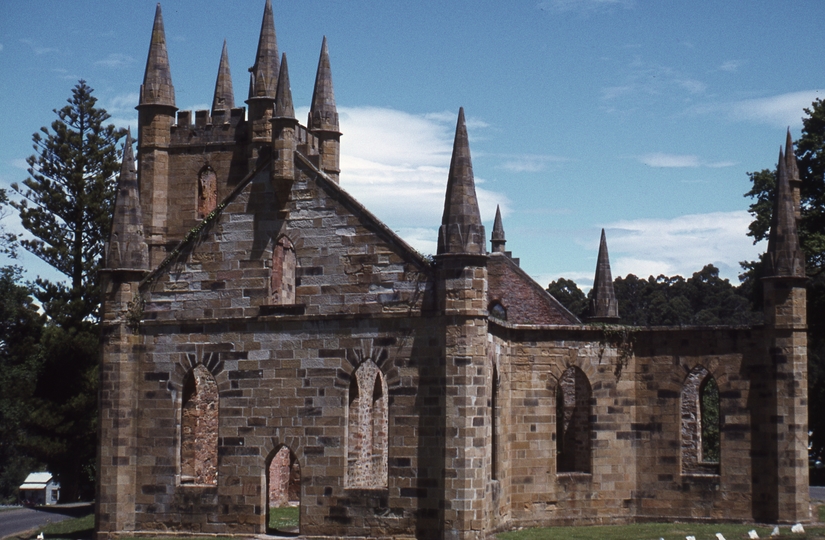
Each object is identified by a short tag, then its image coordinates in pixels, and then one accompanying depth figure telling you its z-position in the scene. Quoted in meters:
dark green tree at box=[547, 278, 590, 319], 85.31
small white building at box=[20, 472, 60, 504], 59.44
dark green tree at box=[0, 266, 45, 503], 52.34
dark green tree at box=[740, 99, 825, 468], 41.16
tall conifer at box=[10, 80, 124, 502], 47.94
